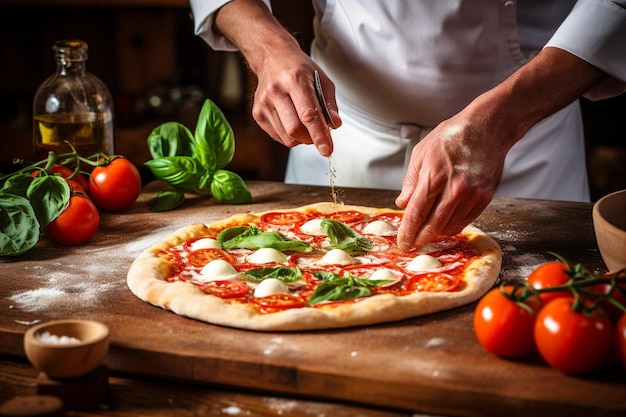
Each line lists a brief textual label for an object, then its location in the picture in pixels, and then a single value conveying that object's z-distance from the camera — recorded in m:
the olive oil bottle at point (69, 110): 2.47
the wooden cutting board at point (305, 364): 1.27
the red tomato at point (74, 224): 2.02
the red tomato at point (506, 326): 1.32
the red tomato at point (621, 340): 1.27
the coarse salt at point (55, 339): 1.29
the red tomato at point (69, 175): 2.24
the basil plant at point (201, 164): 2.44
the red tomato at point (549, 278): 1.37
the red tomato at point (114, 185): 2.33
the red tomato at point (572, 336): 1.26
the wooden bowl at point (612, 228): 1.50
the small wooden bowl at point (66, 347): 1.24
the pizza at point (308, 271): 1.54
